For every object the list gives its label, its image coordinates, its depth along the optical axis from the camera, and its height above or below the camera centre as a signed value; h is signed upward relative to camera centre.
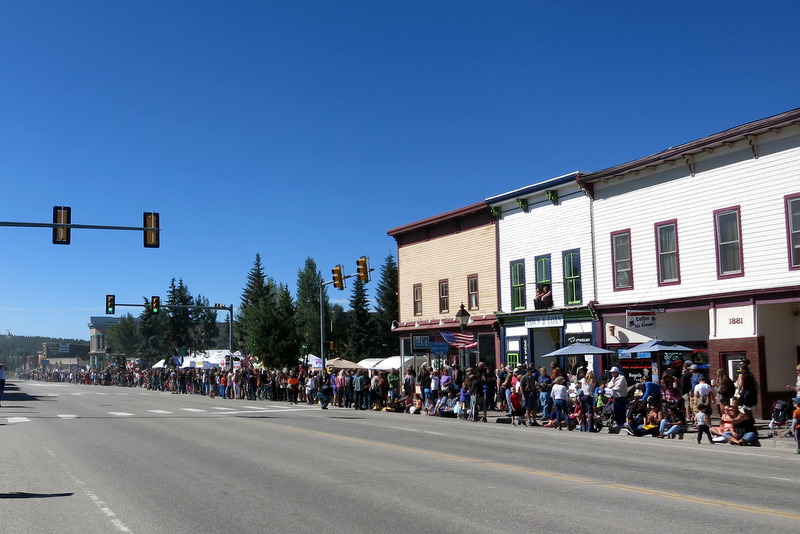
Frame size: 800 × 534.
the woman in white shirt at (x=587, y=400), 22.21 -1.39
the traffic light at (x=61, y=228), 23.12 +3.77
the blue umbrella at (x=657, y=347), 24.20 +0.08
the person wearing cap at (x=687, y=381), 22.73 -0.91
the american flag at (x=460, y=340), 32.75 +0.50
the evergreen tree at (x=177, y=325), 114.19 +4.51
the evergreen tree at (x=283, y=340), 51.41 +0.93
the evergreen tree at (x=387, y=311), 90.19 +4.78
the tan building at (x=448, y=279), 36.66 +3.59
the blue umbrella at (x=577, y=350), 26.81 +0.02
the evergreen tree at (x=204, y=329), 127.41 +4.46
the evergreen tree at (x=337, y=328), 98.31 +3.32
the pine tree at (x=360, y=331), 88.50 +2.50
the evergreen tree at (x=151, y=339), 122.62 +2.66
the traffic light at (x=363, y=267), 33.41 +3.63
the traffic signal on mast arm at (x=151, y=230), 24.30 +3.84
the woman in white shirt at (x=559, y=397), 23.33 -1.35
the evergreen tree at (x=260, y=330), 51.34 +1.58
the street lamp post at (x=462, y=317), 31.70 +1.40
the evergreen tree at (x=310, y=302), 96.06 +6.53
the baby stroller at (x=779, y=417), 18.78 -1.63
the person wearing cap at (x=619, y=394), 21.64 -1.20
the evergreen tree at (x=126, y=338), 143.12 +3.37
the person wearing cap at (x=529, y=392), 24.52 -1.26
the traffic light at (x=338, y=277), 35.50 +3.40
